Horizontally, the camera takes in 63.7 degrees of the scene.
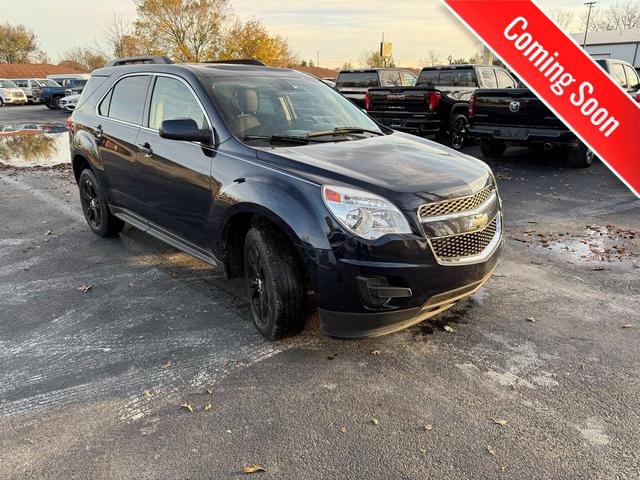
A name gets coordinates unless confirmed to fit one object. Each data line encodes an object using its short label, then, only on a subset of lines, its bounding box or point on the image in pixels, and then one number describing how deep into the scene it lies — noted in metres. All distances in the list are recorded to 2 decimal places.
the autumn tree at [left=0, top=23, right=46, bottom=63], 70.19
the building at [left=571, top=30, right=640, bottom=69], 49.47
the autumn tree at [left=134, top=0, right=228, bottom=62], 37.75
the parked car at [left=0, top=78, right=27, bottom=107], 33.98
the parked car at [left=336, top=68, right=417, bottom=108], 14.72
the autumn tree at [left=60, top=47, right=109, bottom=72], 59.41
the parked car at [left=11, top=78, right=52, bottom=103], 35.97
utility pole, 53.09
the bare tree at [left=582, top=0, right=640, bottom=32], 74.53
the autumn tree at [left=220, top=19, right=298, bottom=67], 37.97
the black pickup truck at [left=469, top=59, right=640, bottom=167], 9.29
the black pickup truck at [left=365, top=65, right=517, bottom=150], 11.45
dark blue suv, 2.96
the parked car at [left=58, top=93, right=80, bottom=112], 24.42
